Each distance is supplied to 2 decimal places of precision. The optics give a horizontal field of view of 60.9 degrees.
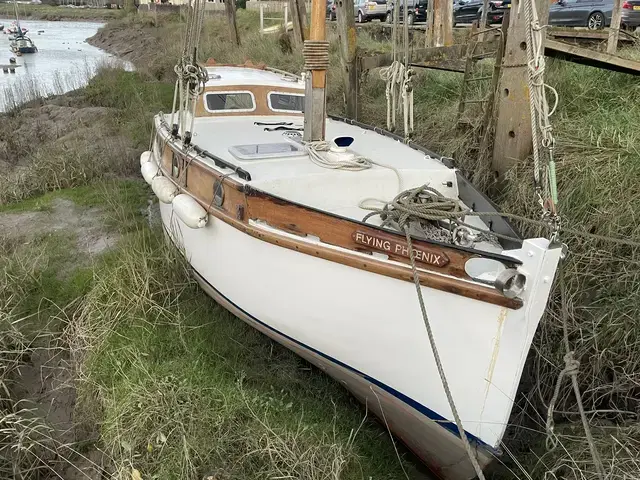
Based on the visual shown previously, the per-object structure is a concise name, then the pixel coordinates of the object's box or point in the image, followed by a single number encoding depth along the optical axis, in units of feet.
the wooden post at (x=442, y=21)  32.58
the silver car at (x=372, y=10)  69.62
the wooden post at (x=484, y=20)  32.91
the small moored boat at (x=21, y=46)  97.79
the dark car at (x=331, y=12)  70.92
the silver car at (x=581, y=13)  39.98
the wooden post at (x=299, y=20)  37.09
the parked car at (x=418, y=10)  63.83
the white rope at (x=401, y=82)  16.26
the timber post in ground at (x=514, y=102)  16.76
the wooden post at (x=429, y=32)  34.71
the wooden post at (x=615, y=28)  21.88
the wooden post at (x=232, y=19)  49.93
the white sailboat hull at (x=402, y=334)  9.96
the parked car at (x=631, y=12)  36.35
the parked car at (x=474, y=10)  55.06
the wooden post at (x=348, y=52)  24.89
